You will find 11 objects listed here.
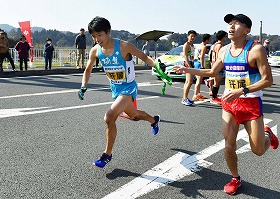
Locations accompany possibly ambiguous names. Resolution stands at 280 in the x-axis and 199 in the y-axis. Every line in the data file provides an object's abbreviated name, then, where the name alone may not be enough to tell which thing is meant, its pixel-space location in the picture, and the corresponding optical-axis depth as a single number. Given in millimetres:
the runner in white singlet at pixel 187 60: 8625
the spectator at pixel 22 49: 15555
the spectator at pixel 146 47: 23288
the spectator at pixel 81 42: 17359
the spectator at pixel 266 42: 13841
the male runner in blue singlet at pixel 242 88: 3256
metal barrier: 21748
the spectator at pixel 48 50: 17047
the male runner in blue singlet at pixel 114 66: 3969
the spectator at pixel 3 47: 14436
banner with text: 19078
